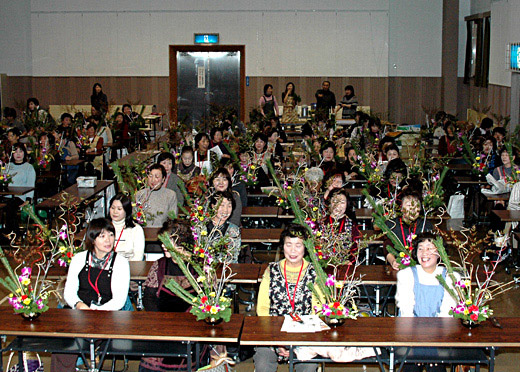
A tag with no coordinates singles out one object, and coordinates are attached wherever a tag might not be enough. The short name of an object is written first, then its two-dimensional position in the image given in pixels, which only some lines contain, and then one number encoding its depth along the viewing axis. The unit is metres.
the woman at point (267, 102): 14.62
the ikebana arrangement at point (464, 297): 4.09
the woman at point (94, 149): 11.54
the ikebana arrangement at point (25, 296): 4.24
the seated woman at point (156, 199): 7.00
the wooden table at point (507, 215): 7.05
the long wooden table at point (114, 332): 4.03
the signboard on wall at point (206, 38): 18.53
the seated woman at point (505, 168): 8.38
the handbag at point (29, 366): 4.73
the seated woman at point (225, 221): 5.59
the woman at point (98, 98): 16.50
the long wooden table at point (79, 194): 7.72
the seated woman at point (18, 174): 8.73
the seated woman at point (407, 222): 5.62
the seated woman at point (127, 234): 5.77
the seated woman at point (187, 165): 8.60
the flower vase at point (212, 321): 4.13
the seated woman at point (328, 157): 9.03
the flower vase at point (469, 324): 4.10
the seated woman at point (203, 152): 9.46
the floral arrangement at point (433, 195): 6.82
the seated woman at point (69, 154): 10.88
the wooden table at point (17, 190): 8.27
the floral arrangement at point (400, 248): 5.07
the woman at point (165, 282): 4.50
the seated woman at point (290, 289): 4.49
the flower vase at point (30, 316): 4.25
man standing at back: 15.12
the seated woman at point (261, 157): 9.05
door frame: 18.70
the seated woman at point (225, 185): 6.81
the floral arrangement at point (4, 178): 8.46
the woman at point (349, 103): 15.76
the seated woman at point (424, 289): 4.55
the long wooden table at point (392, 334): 3.91
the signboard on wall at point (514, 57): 12.46
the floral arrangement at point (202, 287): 4.12
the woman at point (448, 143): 11.40
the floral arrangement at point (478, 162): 9.16
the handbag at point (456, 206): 8.88
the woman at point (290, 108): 14.80
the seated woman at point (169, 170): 8.16
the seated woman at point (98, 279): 4.72
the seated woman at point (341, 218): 5.71
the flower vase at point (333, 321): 4.10
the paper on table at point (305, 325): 4.08
